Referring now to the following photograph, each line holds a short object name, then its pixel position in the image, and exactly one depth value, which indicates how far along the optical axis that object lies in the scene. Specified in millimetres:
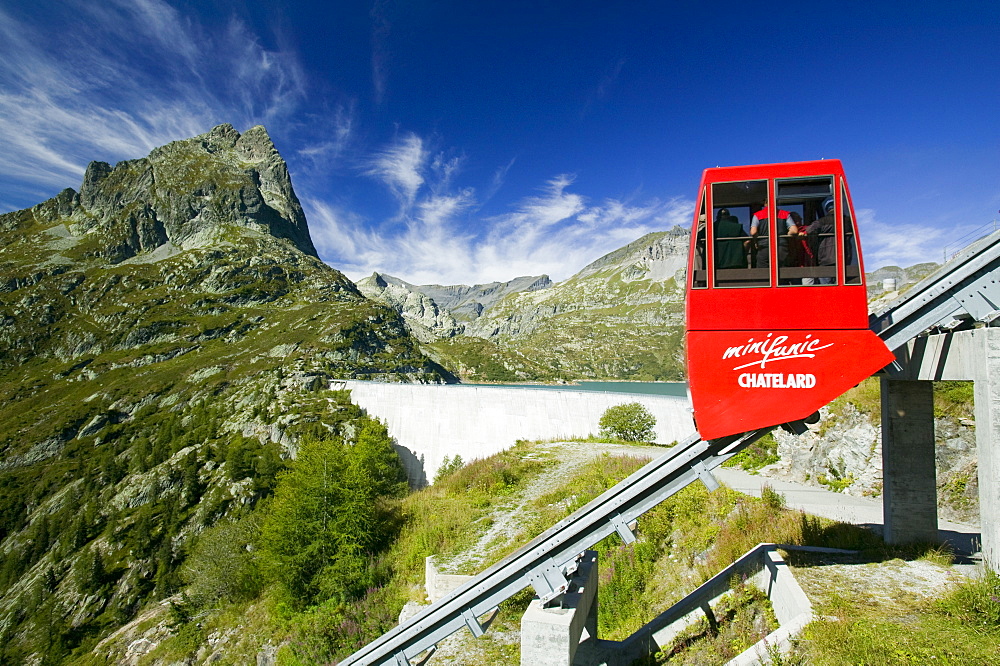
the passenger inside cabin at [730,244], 6547
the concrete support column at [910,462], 8156
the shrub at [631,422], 33469
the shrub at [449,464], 44019
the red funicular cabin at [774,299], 6199
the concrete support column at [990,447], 6152
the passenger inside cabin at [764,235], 6410
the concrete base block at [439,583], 12234
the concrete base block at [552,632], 6758
